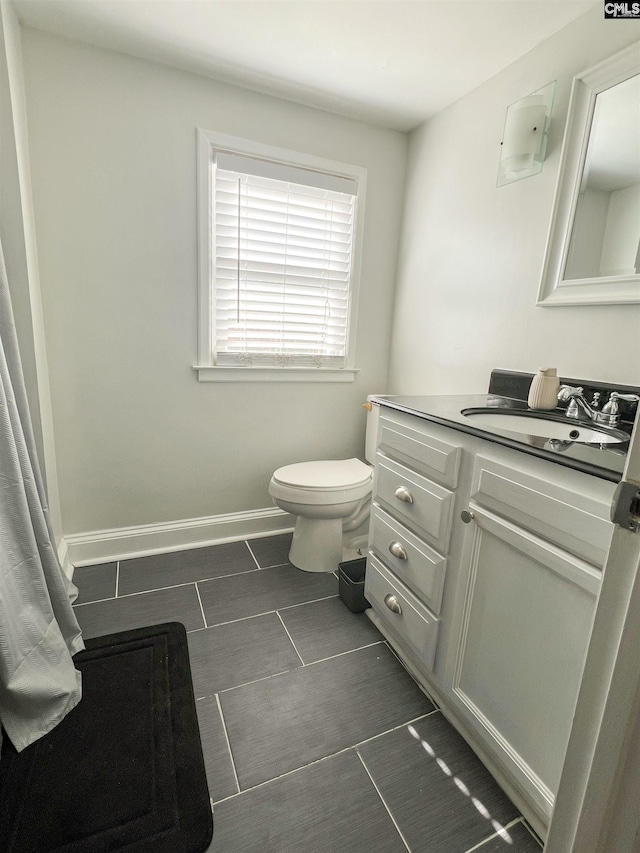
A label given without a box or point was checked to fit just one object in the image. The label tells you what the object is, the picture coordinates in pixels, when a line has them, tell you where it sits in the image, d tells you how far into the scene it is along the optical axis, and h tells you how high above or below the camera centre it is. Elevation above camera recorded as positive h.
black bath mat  0.95 -1.15
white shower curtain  1.12 -0.78
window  1.96 +0.37
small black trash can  1.72 -1.02
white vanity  0.85 -0.57
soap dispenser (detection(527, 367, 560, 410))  1.38 -0.13
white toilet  1.89 -0.75
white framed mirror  1.27 +0.51
